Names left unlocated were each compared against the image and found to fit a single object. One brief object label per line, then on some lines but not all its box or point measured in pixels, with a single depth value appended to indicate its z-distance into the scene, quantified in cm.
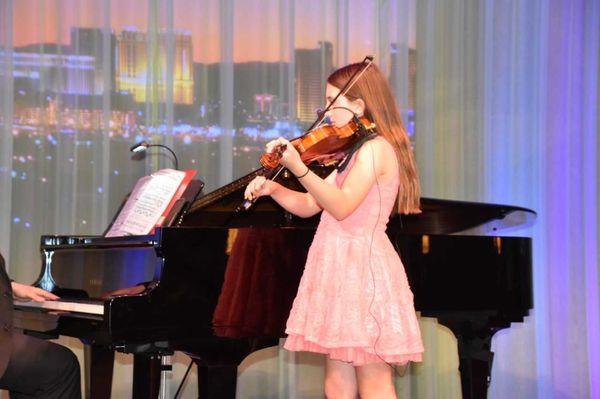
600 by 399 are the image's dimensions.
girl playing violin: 533
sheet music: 688
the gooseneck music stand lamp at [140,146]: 693
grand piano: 579
